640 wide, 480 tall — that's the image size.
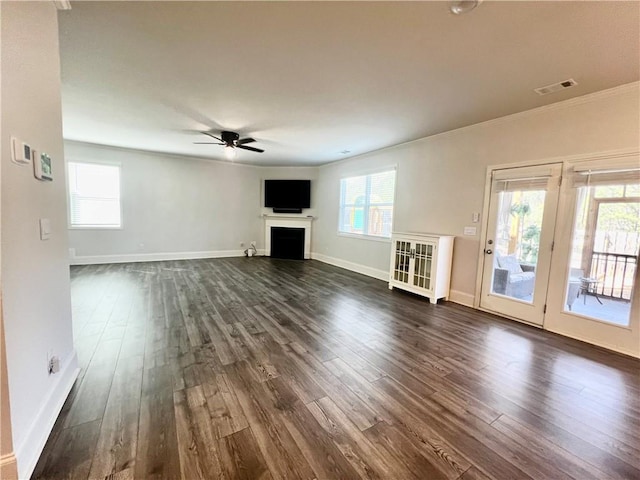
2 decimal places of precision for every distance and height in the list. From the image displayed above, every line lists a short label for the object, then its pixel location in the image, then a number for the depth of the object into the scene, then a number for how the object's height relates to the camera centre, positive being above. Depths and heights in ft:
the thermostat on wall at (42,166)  4.88 +0.77
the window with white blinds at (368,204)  18.33 +1.17
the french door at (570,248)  8.86 -0.79
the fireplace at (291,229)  25.26 -1.22
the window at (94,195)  18.92 +0.97
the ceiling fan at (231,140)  14.50 +4.18
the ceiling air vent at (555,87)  8.46 +4.59
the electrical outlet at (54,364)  5.47 -3.29
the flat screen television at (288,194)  24.77 +2.07
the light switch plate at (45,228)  5.19 -0.43
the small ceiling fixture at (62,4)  5.66 +4.34
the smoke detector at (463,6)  5.41 +4.46
